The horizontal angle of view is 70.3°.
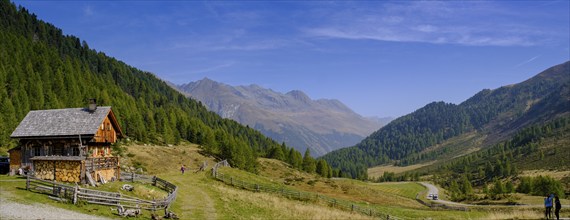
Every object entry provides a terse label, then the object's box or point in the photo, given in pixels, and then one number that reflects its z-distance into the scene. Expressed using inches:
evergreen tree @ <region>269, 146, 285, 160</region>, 6230.3
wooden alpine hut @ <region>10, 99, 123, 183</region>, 1852.9
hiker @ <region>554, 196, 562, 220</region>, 1248.4
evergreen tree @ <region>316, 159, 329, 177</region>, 6642.7
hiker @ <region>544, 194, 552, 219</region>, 1298.0
